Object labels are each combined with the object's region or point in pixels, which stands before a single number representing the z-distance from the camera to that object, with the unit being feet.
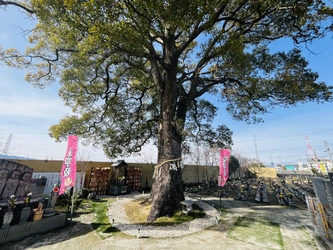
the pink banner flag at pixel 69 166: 15.61
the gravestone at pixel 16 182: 13.70
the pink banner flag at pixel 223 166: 23.45
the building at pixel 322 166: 87.24
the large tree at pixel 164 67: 13.06
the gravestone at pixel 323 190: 14.05
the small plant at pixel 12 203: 12.51
